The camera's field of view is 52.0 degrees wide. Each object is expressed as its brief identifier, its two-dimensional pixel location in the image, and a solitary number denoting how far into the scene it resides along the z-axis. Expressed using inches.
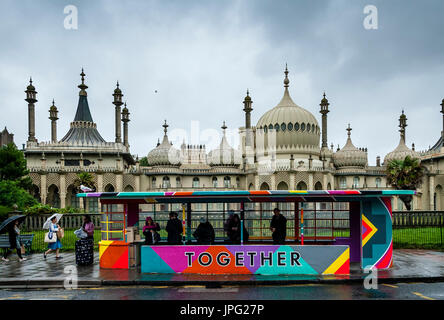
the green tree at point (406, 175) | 1814.7
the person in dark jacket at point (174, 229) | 616.4
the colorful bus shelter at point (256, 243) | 570.3
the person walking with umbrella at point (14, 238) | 735.2
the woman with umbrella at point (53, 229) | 753.0
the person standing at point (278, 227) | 598.9
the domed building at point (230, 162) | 2231.8
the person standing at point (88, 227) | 699.4
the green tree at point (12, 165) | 1843.0
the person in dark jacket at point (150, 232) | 622.5
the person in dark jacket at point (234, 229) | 619.0
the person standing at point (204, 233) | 609.3
